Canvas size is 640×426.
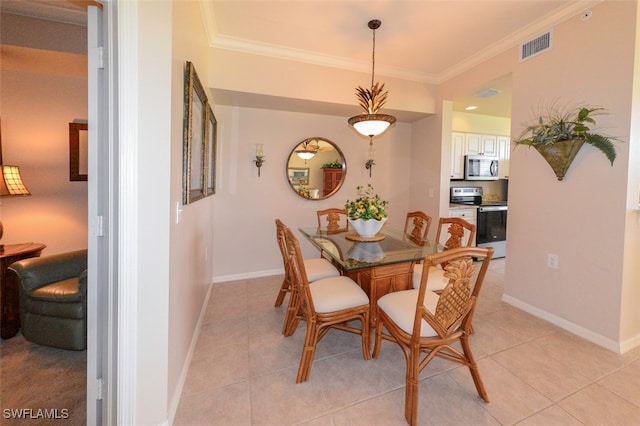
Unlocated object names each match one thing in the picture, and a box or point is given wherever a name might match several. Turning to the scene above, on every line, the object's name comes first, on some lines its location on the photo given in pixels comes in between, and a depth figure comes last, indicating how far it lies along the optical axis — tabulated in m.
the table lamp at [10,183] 2.20
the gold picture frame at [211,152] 2.46
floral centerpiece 2.41
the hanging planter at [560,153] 2.21
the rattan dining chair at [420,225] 2.82
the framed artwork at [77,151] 2.70
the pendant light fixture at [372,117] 2.37
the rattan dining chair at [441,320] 1.37
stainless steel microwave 4.73
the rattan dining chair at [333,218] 3.15
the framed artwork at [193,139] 1.67
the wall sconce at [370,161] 4.06
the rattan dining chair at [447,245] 2.16
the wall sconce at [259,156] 3.50
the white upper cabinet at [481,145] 4.78
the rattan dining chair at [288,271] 2.09
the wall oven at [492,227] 4.42
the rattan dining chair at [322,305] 1.74
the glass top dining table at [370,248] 1.89
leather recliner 1.93
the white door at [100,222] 1.22
